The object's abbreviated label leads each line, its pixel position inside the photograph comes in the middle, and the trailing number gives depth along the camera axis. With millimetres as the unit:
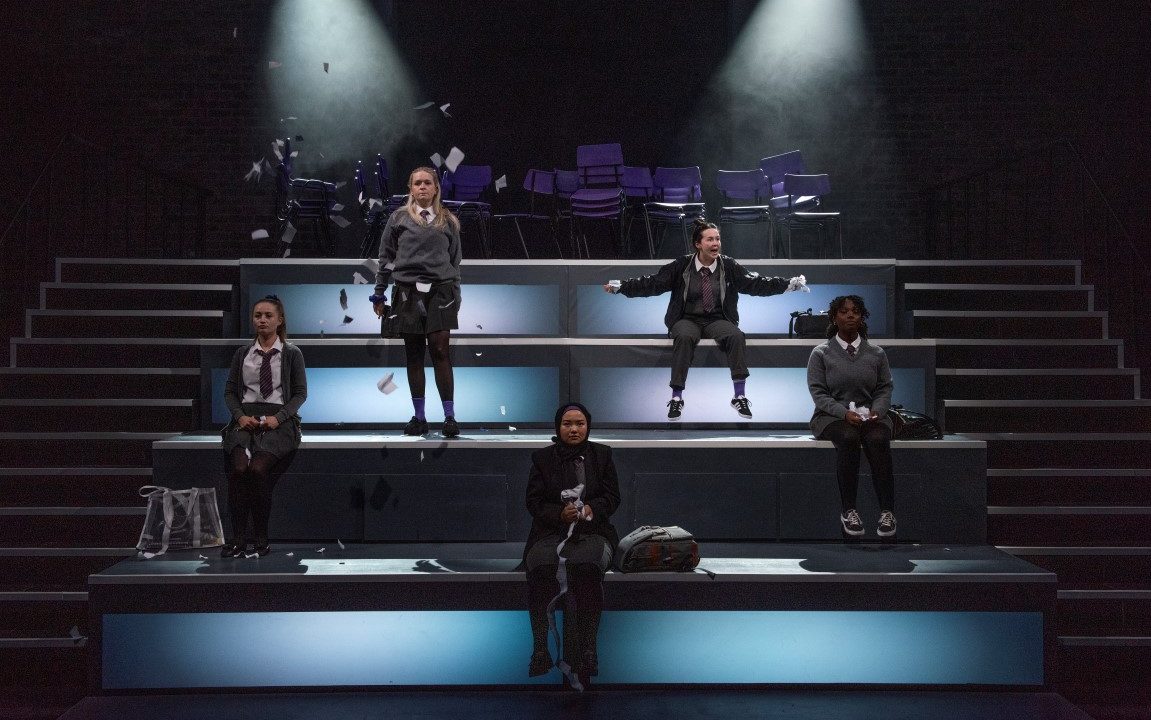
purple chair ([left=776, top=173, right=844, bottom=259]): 7344
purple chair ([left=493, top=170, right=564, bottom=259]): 7992
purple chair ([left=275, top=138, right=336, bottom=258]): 7398
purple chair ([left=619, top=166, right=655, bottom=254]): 7984
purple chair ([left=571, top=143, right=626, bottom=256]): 7586
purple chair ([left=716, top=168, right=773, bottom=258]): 7359
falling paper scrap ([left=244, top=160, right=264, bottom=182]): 8695
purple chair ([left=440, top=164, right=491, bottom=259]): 8062
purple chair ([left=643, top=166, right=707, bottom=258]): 7453
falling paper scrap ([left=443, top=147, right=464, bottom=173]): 7919
